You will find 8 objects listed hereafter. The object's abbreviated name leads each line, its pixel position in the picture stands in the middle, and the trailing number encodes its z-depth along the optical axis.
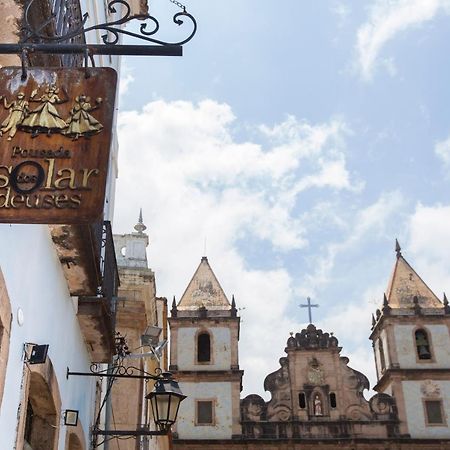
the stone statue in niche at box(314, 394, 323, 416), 29.67
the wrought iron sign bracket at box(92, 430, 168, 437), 7.72
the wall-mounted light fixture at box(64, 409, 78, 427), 6.72
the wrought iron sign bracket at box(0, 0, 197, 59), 3.66
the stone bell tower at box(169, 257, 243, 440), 28.55
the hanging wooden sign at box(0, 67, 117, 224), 3.41
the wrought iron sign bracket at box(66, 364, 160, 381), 6.92
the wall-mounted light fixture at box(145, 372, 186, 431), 7.50
